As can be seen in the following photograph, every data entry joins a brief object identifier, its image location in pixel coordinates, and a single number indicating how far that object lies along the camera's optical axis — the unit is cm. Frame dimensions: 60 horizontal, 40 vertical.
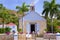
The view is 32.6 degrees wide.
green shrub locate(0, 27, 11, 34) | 1866
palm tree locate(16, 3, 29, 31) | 2493
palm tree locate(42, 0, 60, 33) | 2104
